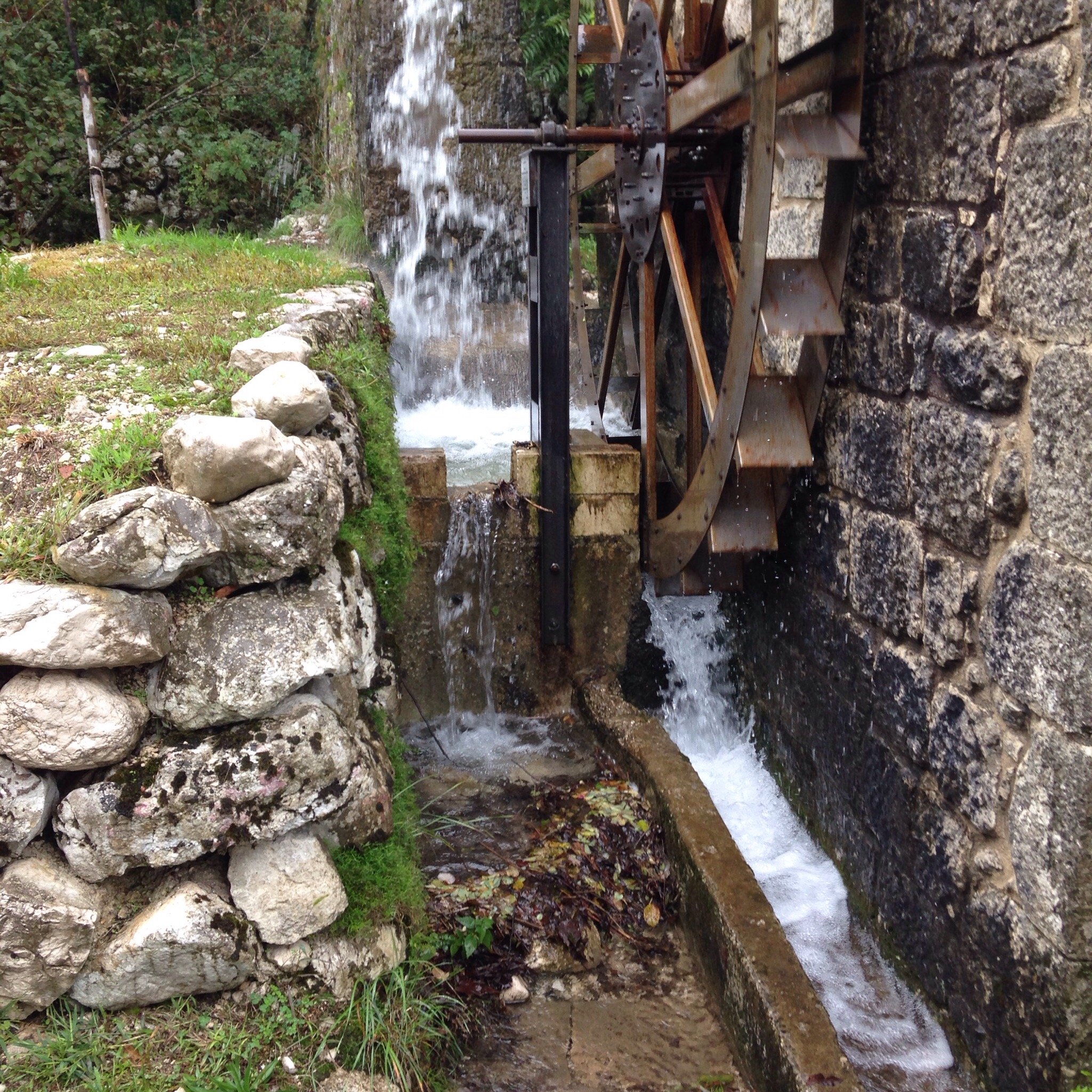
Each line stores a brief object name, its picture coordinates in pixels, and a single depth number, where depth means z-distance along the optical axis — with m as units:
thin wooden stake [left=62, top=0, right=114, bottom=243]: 7.88
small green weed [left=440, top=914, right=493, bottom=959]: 2.79
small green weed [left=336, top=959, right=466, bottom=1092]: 2.21
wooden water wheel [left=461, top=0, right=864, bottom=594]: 2.91
